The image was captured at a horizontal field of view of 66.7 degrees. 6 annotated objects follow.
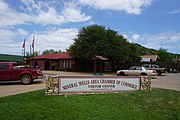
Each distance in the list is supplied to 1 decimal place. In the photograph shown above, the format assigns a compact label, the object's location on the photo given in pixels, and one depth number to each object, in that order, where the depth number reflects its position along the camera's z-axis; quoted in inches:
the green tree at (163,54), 1836.0
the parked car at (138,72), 588.9
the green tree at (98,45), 858.9
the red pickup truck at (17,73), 387.2
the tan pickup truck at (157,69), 749.7
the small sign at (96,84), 259.1
